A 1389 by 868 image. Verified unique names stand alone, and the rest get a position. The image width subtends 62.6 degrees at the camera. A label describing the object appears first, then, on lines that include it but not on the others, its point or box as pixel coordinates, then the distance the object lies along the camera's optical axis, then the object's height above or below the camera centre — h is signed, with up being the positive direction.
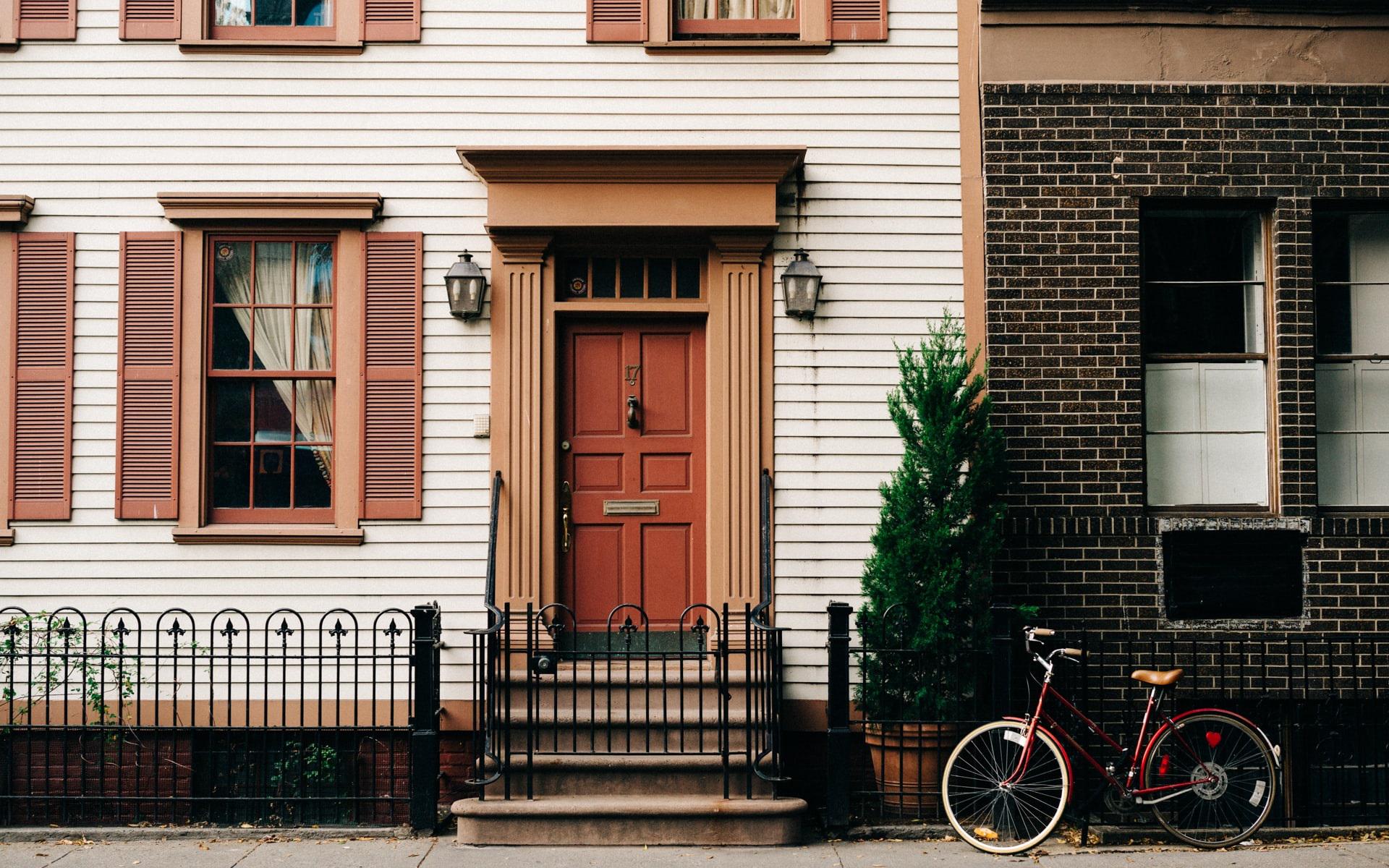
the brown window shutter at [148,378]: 7.29 +0.62
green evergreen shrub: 6.57 -0.49
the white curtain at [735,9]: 7.66 +3.11
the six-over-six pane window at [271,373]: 7.45 +0.65
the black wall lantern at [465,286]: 7.20 +1.18
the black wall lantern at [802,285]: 7.21 +1.19
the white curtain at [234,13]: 7.56 +3.05
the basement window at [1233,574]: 7.16 -0.64
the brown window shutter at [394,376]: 7.29 +0.63
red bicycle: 6.13 -1.65
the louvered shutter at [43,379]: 7.29 +0.61
